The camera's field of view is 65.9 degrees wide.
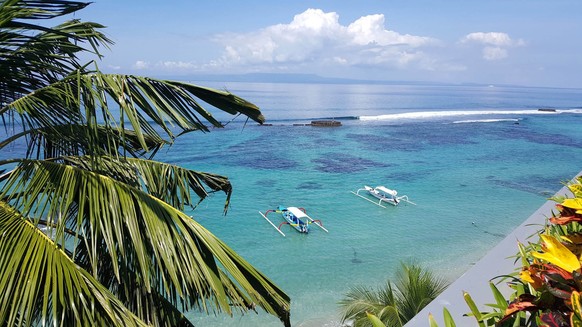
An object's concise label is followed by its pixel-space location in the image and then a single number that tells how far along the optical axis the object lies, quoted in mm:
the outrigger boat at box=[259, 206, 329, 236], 15398
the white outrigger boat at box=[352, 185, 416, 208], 18875
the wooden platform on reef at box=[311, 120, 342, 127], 45375
